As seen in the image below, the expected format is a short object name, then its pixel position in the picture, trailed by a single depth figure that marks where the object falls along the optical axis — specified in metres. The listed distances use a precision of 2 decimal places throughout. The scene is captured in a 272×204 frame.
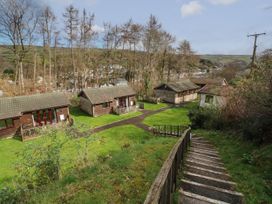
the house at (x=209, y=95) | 26.21
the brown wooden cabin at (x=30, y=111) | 17.91
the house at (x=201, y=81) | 43.75
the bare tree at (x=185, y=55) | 45.78
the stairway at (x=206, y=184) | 3.97
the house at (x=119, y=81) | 39.91
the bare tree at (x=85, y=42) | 30.78
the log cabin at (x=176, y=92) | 34.75
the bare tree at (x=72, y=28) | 28.07
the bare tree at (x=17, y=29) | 22.70
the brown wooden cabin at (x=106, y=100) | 25.16
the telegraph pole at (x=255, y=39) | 18.23
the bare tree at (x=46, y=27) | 27.11
